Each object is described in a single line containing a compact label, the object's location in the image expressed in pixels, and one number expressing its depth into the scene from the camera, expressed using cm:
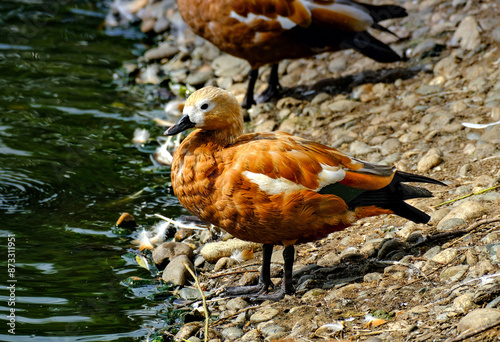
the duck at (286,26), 1346
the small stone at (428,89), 1314
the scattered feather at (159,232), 1092
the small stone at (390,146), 1174
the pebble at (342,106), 1370
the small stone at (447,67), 1348
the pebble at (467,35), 1369
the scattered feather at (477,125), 1106
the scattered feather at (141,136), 1417
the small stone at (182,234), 1104
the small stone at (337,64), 1518
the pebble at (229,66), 1639
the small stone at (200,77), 1647
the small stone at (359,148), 1199
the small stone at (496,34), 1347
